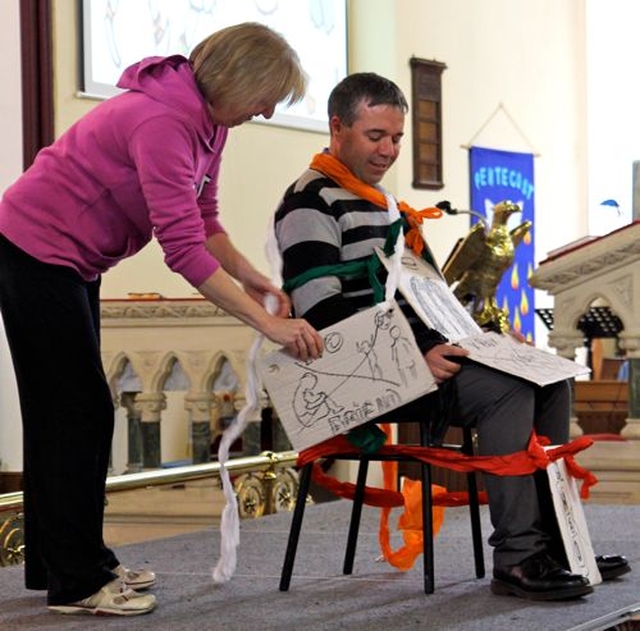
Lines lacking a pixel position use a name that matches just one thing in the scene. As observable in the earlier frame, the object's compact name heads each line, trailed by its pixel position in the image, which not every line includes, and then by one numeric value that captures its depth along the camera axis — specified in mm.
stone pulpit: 8625
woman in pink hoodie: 4495
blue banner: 17615
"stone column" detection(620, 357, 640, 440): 8619
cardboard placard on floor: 4914
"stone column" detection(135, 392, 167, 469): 9613
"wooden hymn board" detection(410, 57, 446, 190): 16575
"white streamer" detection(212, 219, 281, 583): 5021
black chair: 4985
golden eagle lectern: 9041
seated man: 4829
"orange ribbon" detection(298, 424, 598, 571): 4829
